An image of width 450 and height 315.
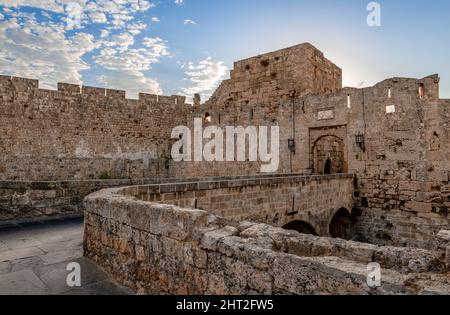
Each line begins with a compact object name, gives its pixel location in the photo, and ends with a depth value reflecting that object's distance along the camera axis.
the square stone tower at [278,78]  16.03
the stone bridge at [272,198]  5.62
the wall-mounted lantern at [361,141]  11.46
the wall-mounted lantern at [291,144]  13.48
